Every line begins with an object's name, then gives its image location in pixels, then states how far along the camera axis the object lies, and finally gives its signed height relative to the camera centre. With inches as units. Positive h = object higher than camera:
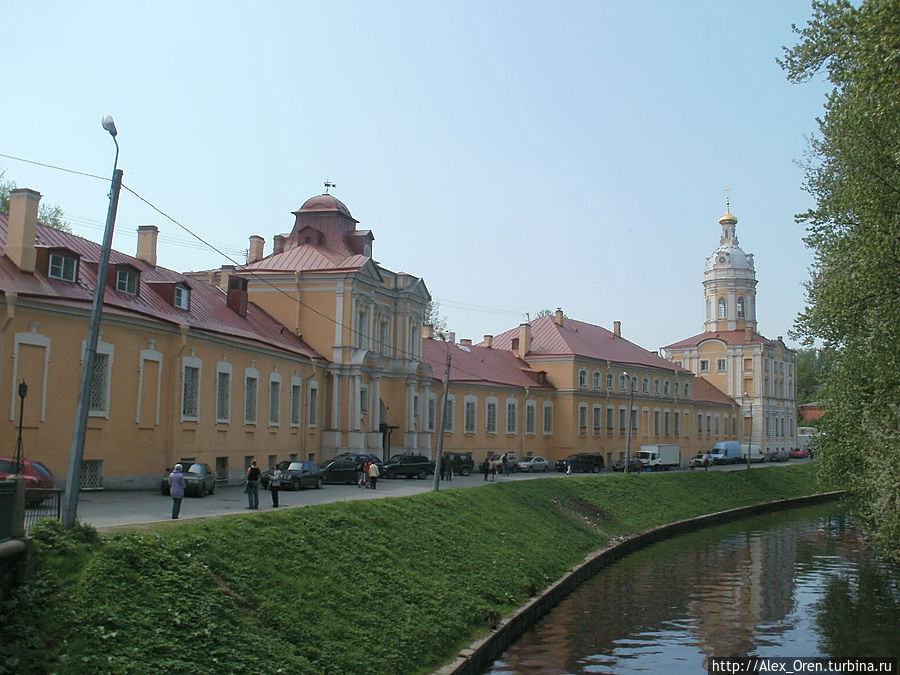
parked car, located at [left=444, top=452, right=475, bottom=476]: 2201.0 -60.5
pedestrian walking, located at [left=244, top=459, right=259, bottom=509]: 1015.6 -59.4
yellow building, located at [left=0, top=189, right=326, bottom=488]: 1073.5 +90.7
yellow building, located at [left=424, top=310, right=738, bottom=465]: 2586.1 +153.2
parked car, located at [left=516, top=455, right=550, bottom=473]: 2568.9 -68.5
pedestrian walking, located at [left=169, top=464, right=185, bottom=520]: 860.6 -55.3
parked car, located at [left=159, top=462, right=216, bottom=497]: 1179.9 -64.4
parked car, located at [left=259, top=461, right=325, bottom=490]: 1408.7 -65.9
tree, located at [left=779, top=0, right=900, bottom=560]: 678.5 +189.9
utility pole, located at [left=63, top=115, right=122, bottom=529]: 568.1 +46.1
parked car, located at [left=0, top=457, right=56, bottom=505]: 875.2 -44.8
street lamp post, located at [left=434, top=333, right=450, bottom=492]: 1360.0 -44.7
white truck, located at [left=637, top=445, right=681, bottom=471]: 2829.7 -43.0
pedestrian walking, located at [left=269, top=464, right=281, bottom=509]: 1062.4 -62.7
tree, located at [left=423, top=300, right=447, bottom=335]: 3602.4 +468.7
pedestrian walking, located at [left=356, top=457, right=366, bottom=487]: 1553.0 -63.5
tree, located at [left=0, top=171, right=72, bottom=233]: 2019.4 +489.6
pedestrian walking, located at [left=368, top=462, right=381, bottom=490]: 1477.6 -62.0
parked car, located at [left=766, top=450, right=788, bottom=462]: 3727.9 -39.8
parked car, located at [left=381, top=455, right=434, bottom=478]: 1875.0 -62.0
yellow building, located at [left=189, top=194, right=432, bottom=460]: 1932.8 +264.5
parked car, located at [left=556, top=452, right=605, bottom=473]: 2596.0 -61.7
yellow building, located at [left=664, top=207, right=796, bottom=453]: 3991.1 +420.4
